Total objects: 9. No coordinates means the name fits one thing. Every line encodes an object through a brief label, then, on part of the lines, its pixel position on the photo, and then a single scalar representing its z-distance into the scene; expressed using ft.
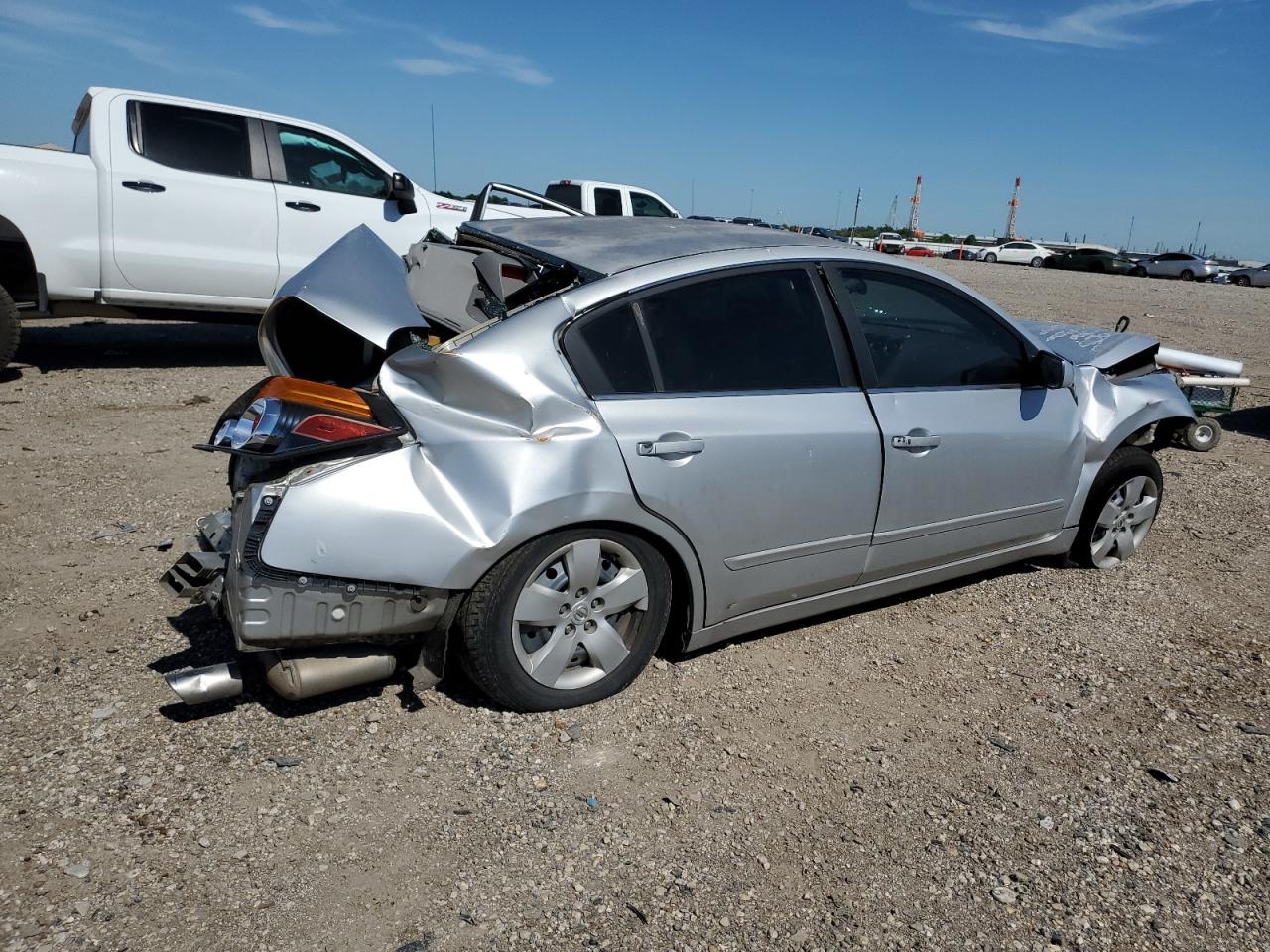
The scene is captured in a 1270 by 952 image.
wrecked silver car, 9.36
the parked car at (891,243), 129.22
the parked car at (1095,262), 138.92
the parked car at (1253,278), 125.80
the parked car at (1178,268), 132.77
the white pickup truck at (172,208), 24.14
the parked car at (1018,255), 154.40
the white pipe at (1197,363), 24.08
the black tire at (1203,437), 21.47
